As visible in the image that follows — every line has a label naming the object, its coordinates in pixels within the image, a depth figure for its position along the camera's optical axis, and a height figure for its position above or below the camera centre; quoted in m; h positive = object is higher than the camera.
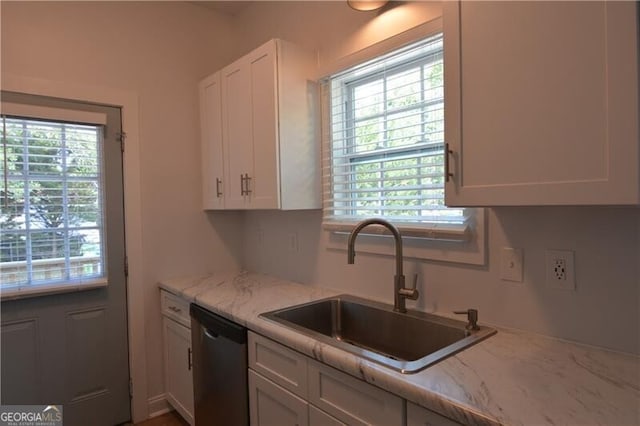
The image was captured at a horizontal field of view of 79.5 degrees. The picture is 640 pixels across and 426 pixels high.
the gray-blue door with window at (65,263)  2.03 -0.30
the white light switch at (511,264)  1.39 -0.23
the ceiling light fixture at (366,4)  1.74 +0.91
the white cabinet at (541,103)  0.90 +0.26
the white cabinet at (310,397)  1.09 -0.63
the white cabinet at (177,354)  2.22 -0.89
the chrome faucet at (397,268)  1.60 -0.27
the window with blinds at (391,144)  1.62 +0.29
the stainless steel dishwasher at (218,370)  1.69 -0.77
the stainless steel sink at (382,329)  1.26 -0.51
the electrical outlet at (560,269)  1.27 -0.23
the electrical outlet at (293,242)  2.39 -0.22
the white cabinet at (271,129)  2.01 +0.43
